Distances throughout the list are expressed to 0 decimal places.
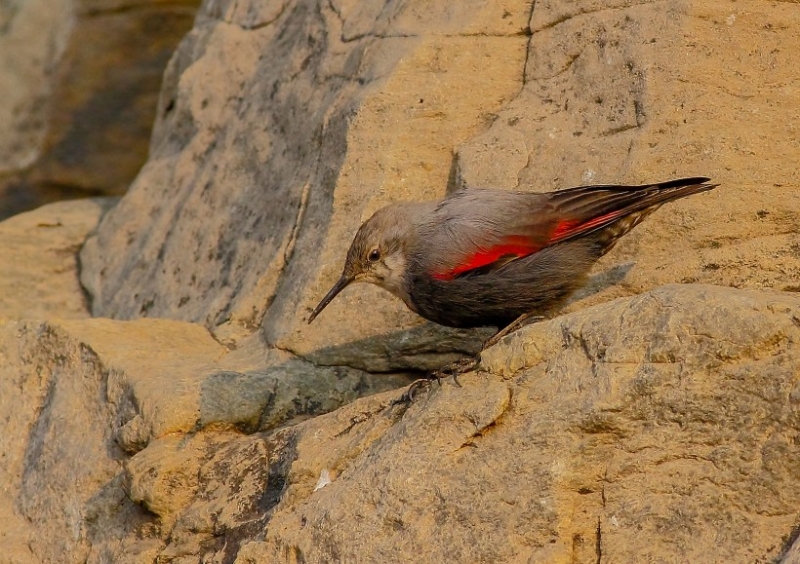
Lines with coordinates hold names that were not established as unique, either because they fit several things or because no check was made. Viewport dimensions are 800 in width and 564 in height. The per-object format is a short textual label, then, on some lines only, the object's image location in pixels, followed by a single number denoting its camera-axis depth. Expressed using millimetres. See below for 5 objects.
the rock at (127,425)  9602
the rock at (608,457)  7715
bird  10109
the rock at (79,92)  21187
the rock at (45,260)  14961
